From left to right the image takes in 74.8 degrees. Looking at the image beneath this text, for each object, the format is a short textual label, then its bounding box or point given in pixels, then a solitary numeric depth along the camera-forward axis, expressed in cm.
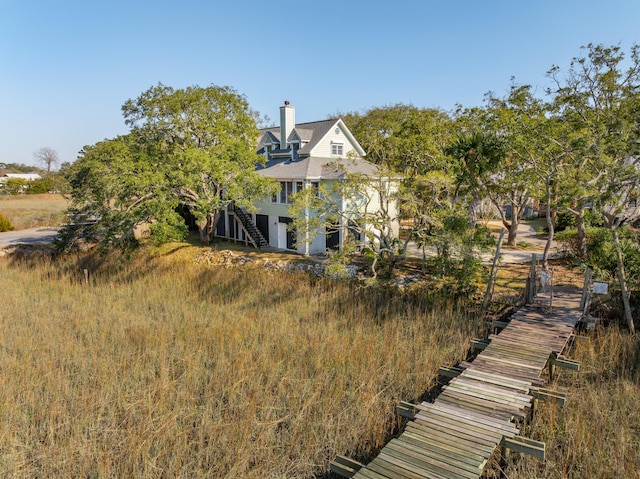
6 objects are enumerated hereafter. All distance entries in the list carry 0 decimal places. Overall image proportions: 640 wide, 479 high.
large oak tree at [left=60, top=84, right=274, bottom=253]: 1873
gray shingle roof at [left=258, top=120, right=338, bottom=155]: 2372
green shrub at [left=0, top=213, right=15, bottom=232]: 3282
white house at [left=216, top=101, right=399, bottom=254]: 2241
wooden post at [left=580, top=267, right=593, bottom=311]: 1198
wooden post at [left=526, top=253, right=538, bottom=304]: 1266
